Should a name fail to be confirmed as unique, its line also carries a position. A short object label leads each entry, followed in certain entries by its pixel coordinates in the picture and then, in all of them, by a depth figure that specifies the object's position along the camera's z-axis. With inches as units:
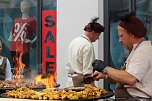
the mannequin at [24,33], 346.3
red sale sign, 322.9
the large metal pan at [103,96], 156.4
